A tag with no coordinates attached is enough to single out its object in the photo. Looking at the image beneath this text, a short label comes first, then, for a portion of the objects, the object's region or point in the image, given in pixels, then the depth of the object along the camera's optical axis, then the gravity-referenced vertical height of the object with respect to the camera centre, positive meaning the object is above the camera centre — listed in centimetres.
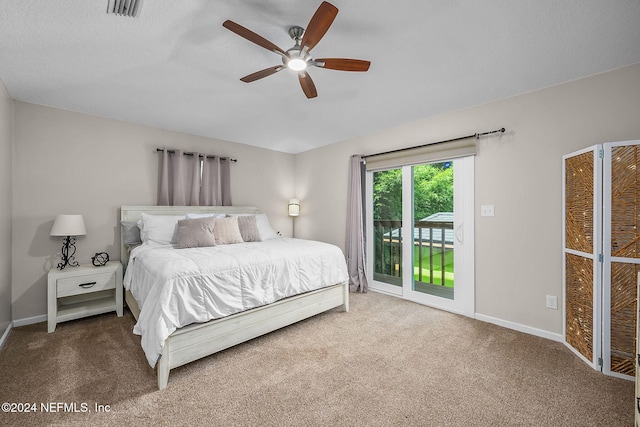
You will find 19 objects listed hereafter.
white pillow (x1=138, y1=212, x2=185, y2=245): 308 -18
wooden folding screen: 188 -29
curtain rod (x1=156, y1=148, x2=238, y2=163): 366 +87
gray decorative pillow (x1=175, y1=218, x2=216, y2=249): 290 -22
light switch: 286 +5
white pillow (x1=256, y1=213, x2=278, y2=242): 379 -22
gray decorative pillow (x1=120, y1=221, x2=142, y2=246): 322 -24
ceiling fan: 142 +103
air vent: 150 +119
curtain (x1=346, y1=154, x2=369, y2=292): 395 -26
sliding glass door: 307 -24
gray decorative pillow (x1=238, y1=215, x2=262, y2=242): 347 -20
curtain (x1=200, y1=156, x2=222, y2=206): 404 +48
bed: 185 -66
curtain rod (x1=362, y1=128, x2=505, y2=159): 280 +86
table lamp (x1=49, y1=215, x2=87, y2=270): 273 -18
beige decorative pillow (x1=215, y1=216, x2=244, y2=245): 316 -21
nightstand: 258 -79
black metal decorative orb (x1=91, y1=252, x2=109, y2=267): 297 -52
